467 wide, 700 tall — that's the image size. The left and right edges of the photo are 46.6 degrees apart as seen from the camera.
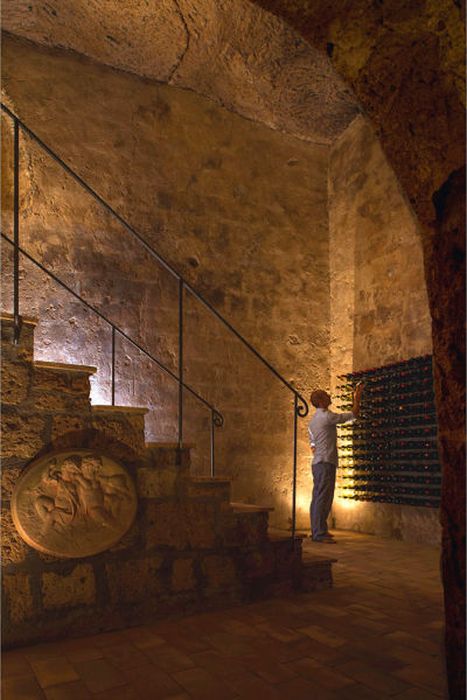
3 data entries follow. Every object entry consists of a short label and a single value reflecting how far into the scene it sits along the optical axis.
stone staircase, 2.68
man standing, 5.34
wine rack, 5.31
